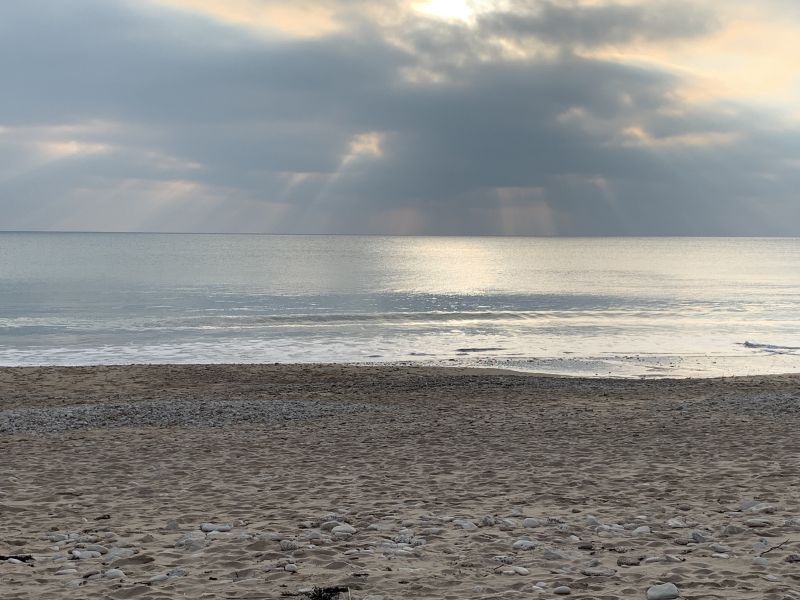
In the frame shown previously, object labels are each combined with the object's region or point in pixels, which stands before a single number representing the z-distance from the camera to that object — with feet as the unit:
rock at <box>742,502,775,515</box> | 28.66
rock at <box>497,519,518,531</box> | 27.43
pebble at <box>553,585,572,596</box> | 20.67
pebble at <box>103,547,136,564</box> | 24.21
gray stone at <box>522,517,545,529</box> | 27.63
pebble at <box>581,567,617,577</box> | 22.18
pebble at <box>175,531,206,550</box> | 25.64
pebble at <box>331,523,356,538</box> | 26.73
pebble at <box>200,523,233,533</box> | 27.62
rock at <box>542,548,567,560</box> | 23.91
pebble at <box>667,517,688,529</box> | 27.17
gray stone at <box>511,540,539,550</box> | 25.01
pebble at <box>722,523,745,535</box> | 26.17
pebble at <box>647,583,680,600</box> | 20.16
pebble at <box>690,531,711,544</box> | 25.38
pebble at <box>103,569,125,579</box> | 22.49
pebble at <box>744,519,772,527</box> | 26.91
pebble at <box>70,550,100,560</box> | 24.52
